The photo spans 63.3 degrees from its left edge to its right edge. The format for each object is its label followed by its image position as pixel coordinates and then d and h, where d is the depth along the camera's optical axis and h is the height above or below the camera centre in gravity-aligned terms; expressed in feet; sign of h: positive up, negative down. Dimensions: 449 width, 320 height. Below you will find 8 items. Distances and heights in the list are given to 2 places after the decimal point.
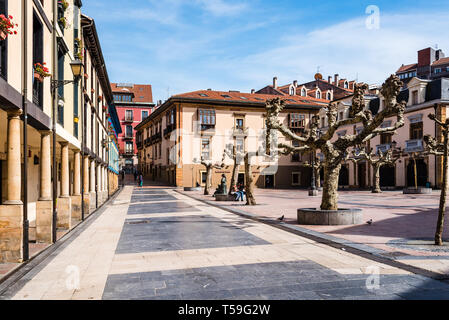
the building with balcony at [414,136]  110.73 +9.23
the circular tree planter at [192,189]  121.90 -7.93
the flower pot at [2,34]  20.52 +7.53
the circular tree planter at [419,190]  93.24 -6.88
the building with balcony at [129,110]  228.43 +35.57
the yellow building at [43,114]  24.50 +4.68
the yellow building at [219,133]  146.51 +13.49
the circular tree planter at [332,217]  39.50 -5.79
